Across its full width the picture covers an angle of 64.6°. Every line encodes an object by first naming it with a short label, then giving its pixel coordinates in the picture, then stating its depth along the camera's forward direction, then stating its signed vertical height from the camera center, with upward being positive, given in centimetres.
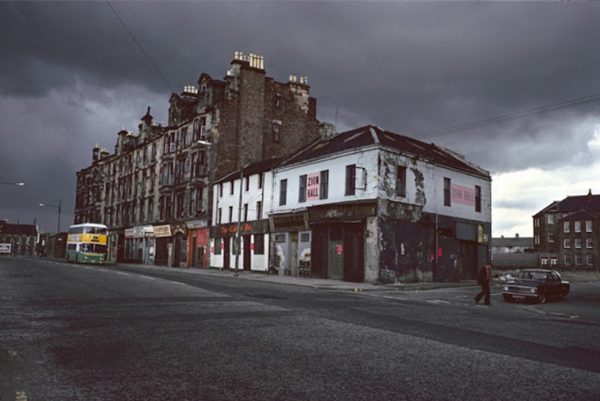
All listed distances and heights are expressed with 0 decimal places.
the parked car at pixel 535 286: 1970 -141
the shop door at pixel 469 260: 3394 -63
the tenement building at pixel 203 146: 4506 +1005
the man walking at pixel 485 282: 1845 -117
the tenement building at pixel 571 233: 7719 +355
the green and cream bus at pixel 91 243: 4412 -19
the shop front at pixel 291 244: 3262 +18
